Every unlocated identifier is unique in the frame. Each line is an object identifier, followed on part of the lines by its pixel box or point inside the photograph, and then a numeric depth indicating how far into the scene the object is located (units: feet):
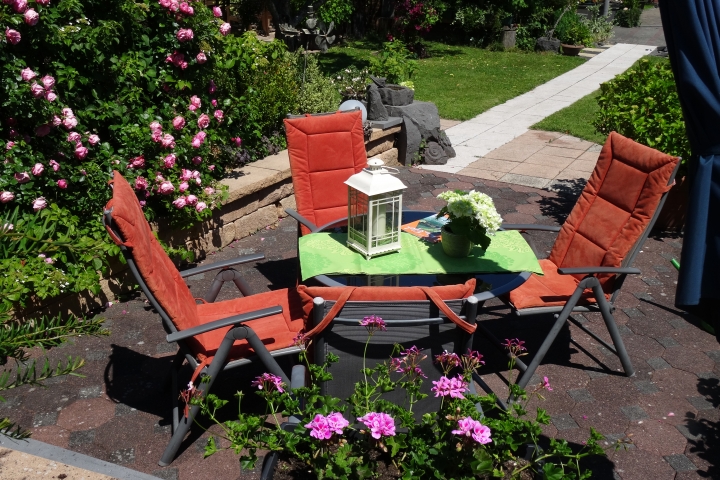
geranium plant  7.20
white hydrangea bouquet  11.75
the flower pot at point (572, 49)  51.88
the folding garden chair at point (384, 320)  8.64
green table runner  11.94
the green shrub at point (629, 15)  69.72
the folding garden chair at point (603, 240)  12.53
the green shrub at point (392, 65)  26.32
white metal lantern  11.82
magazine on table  13.42
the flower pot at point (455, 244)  12.26
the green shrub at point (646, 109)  18.62
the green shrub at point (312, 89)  24.12
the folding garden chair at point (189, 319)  10.14
